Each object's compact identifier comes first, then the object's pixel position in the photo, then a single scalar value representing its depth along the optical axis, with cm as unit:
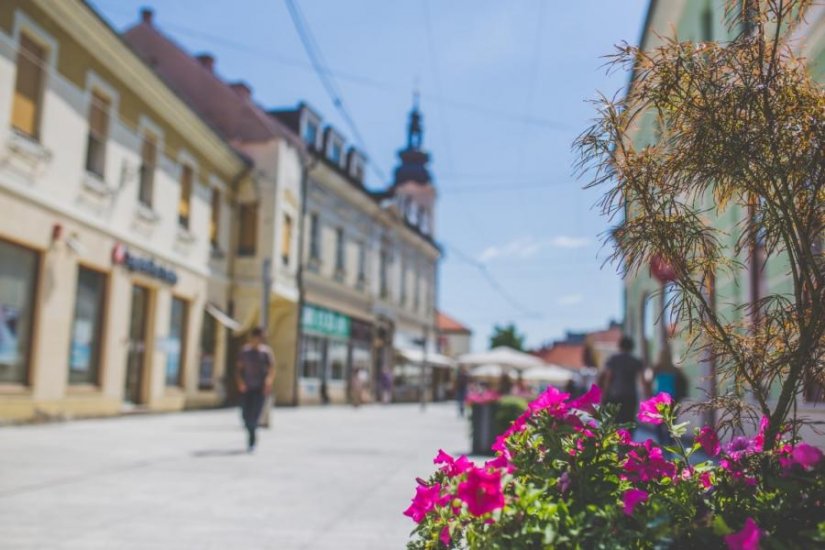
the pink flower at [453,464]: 204
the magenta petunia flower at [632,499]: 183
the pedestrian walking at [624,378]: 923
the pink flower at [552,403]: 220
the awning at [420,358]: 3972
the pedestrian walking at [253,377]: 991
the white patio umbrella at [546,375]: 2867
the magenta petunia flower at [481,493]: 177
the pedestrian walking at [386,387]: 3481
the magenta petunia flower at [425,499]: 204
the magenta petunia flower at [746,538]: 152
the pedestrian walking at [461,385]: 2481
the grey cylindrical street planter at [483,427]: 1077
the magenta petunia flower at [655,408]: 234
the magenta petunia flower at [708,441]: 236
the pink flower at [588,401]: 224
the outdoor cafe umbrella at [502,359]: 2034
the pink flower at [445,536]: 198
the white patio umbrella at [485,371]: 2932
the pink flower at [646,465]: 208
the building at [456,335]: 7294
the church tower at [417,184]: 4688
